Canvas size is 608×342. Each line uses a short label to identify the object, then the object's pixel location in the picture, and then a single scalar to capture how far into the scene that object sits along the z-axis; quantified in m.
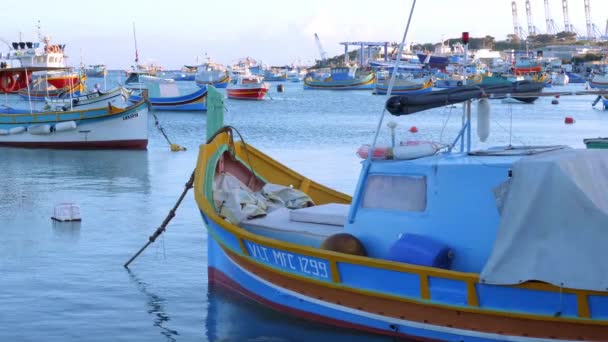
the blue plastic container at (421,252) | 9.66
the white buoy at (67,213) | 17.75
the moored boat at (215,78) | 134.88
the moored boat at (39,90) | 72.90
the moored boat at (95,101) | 36.75
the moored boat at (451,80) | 104.67
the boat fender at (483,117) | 10.76
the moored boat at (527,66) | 140.25
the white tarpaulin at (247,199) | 12.37
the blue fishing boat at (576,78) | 151.00
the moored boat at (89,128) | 32.94
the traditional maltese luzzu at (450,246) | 8.93
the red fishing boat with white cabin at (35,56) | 68.25
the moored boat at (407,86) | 94.88
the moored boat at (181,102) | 60.06
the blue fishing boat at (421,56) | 141.23
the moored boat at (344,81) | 123.38
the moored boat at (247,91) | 81.19
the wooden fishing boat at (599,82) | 88.91
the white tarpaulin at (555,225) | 8.82
